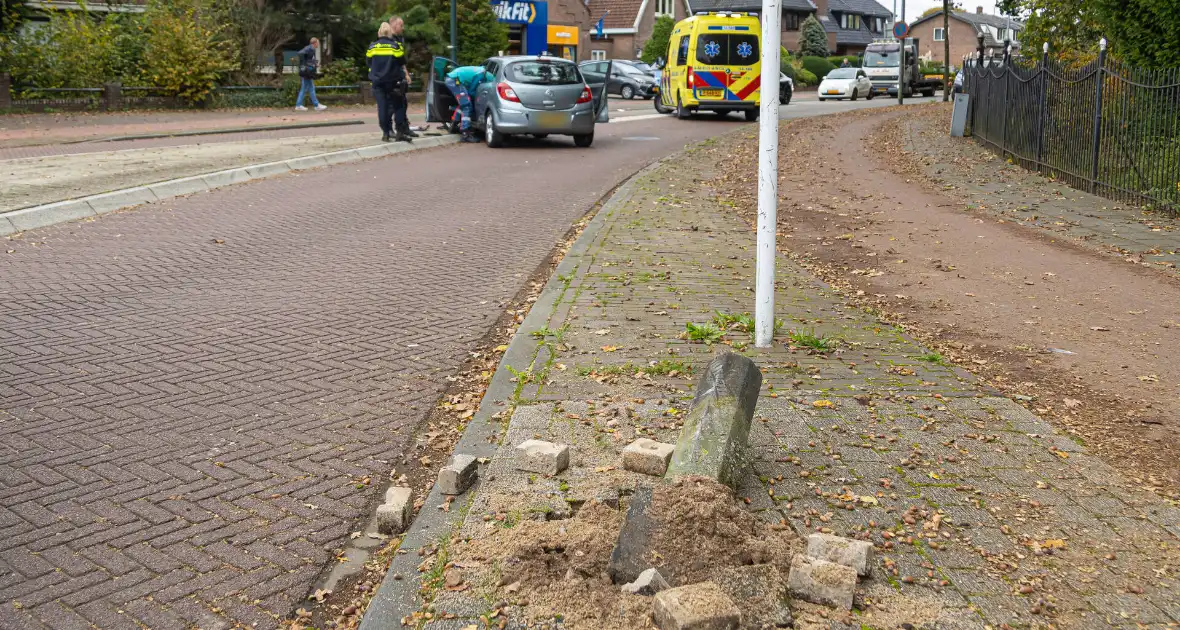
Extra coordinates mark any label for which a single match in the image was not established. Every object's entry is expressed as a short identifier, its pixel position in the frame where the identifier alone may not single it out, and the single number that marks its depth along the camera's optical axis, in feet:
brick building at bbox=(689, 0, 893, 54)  277.64
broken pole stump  12.58
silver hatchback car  62.03
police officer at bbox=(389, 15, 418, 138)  61.39
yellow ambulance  91.15
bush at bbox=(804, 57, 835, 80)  223.10
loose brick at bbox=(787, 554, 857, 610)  10.33
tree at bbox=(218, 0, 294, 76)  101.65
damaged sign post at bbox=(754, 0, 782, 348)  19.45
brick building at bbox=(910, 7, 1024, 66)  333.42
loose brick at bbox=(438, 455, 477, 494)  13.44
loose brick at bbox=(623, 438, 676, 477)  13.48
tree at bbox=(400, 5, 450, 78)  120.88
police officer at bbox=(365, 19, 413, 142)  59.98
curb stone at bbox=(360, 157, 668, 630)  10.67
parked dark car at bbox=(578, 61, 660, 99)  150.51
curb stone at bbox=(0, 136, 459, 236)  34.53
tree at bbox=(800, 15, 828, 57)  245.86
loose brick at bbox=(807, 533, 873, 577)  10.78
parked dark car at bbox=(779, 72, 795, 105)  118.73
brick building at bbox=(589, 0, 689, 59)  219.20
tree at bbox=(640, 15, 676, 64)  199.41
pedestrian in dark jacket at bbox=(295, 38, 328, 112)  92.43
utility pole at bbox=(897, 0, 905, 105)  121.60
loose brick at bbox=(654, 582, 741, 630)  9.44
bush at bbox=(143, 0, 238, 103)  90.79
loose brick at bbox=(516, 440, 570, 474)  13.64
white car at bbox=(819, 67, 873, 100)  145.28
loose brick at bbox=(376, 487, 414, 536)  12.66
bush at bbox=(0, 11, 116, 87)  87.04
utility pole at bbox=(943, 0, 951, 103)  113.70
